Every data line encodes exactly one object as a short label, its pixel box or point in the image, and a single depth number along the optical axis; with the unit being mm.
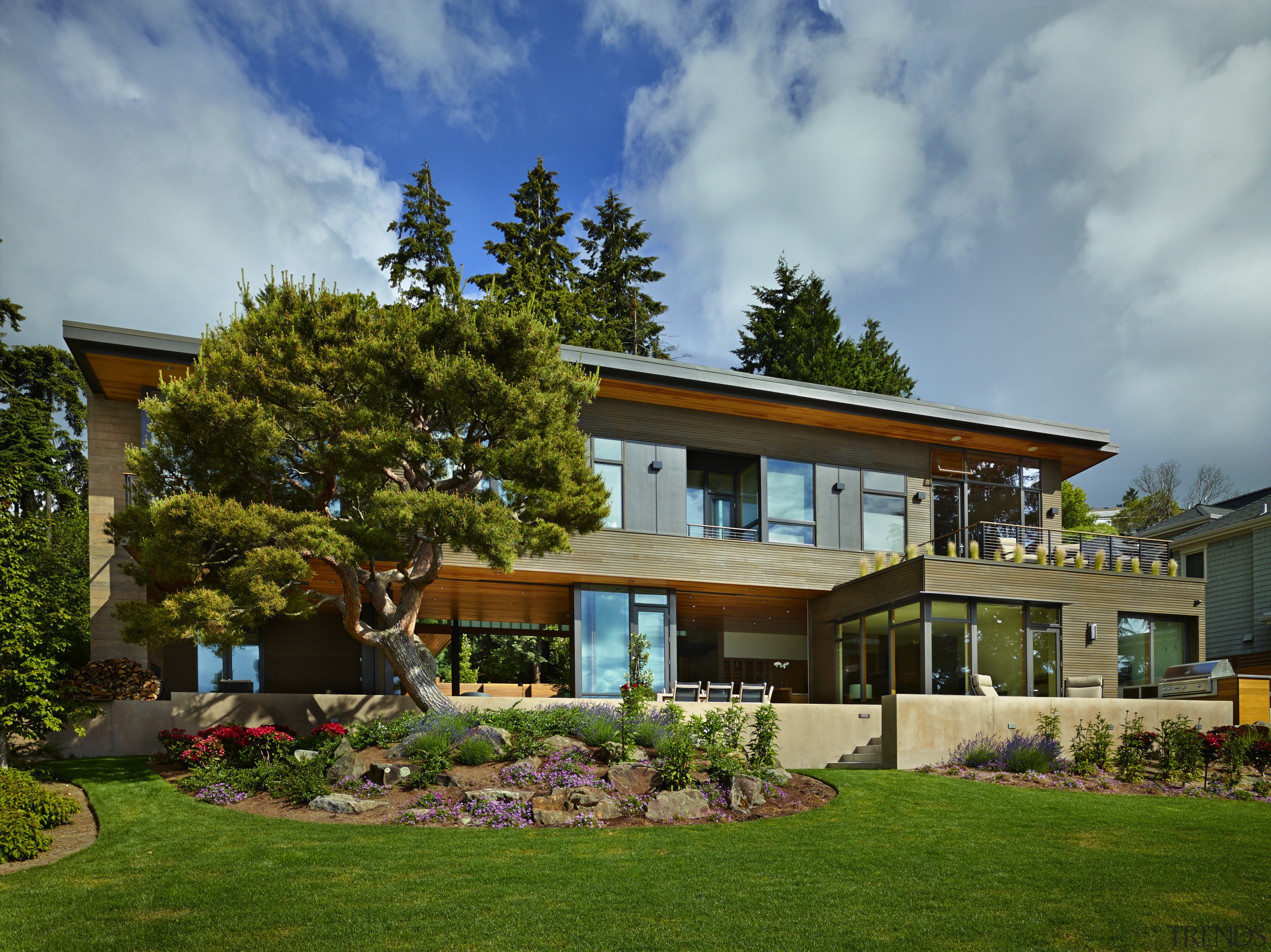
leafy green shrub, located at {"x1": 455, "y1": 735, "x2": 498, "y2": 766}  10914
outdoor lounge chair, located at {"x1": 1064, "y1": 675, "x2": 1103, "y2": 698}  17047
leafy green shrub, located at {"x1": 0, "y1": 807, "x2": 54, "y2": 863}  7598
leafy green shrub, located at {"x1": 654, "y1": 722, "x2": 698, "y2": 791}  9953
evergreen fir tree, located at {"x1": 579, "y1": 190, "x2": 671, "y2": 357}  36656
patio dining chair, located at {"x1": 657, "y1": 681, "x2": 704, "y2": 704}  16859
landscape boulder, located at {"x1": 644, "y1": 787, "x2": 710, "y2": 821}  9352
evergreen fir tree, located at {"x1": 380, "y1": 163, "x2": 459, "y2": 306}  33344
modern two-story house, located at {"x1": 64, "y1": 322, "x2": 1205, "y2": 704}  17266
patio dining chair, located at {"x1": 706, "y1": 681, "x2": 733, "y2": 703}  17266
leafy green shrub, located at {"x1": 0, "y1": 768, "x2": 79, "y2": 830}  8250
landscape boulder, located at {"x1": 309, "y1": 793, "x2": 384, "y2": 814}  9555
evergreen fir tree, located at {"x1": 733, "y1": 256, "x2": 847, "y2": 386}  36438
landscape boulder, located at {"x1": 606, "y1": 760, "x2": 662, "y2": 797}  9969
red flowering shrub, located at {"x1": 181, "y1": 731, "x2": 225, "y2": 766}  11266
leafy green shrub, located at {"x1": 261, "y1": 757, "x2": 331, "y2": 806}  9977
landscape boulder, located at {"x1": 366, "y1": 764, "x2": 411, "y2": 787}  10406
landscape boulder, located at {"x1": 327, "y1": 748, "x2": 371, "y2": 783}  10461
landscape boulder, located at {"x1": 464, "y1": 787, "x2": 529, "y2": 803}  9578
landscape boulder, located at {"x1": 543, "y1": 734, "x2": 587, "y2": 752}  11289
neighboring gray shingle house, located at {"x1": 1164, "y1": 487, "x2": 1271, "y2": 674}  24734
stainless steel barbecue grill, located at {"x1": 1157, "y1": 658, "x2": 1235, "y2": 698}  16219
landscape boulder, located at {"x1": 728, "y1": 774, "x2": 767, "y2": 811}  9844
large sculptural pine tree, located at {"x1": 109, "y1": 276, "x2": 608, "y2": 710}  11461
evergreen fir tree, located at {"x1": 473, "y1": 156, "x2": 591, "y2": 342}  31297
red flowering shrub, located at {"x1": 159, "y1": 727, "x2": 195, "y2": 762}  11781
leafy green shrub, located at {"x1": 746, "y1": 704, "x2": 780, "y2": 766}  10984
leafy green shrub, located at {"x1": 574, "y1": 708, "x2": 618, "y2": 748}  11461
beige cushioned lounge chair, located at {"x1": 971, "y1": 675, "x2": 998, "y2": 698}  15430
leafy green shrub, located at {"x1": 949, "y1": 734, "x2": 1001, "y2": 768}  13016
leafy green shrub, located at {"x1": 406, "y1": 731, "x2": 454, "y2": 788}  10242
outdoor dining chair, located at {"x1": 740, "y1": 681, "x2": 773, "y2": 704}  17584
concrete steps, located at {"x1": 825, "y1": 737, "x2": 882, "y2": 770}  13891
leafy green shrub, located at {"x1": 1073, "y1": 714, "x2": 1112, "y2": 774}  12781
